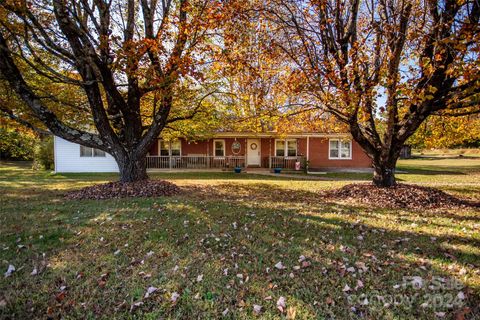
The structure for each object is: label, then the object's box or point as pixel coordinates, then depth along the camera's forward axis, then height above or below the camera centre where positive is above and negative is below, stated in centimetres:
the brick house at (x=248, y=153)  1895 +25
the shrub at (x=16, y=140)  1456 +127
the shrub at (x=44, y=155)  1938 +24
